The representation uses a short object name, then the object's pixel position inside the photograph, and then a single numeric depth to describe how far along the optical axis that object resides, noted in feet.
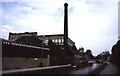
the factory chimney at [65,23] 256.32
